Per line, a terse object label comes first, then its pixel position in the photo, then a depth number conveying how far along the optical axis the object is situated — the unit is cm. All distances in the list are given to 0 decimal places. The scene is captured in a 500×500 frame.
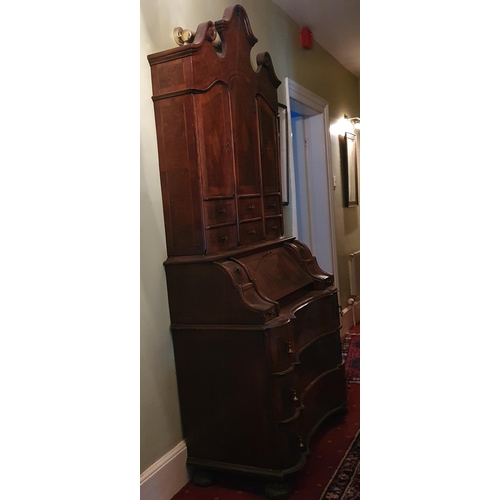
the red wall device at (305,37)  386
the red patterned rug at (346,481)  212
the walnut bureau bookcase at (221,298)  212
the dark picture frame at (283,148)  342
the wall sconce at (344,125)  486
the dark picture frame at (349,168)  511
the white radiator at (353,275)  510
